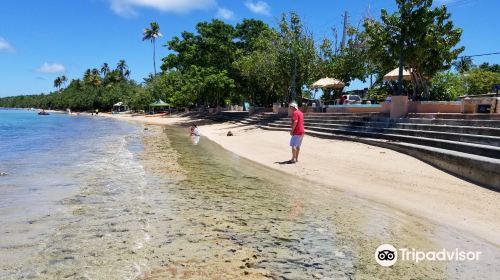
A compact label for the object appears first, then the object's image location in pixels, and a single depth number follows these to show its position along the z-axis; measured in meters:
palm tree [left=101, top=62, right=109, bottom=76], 133.27
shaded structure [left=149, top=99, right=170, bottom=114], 70.06
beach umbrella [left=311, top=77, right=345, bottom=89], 27.02
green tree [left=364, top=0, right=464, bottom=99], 16.95
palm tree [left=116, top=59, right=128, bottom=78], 130.38
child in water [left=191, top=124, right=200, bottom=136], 26.16
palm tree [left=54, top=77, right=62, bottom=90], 166.62
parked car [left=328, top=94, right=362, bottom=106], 27.36
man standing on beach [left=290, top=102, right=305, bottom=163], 11.98
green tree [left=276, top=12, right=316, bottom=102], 29.58
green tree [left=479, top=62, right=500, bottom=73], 59.32
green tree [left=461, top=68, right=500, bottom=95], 37.47
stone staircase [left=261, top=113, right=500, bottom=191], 8.77
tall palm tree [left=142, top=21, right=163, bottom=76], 89.75
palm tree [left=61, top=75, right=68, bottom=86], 167.25
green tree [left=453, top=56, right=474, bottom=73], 55.92
